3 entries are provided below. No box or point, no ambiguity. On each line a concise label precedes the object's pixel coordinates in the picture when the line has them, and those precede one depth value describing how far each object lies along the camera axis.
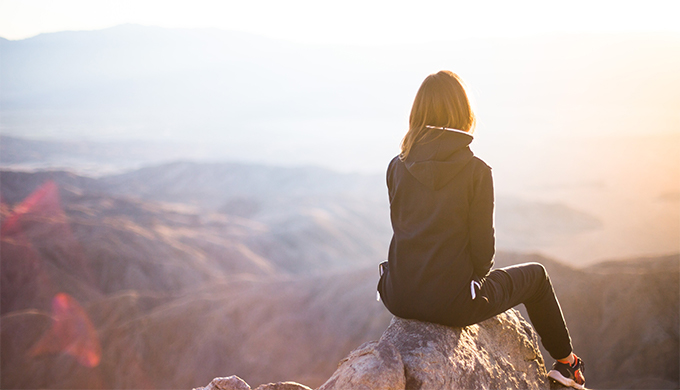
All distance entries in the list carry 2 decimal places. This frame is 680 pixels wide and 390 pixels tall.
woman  2.94
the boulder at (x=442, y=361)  2.96
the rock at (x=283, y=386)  3.54
